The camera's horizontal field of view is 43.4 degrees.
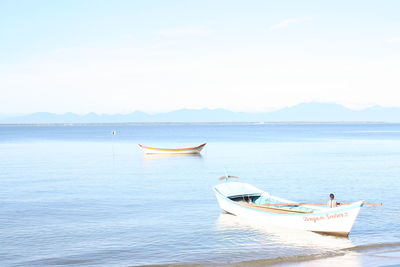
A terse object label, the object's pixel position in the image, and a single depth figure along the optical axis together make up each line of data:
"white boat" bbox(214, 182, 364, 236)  20.80
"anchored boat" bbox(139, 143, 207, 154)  70.56
